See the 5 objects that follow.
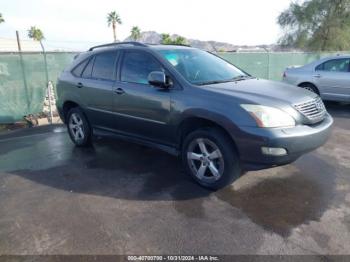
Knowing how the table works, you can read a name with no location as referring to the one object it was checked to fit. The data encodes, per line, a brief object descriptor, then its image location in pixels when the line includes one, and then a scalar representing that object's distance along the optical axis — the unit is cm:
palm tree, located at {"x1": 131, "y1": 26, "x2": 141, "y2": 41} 6037
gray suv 345
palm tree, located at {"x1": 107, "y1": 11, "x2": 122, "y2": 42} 5553
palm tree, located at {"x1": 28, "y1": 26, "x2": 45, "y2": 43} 5359
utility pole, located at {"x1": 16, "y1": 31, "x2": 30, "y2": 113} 802
